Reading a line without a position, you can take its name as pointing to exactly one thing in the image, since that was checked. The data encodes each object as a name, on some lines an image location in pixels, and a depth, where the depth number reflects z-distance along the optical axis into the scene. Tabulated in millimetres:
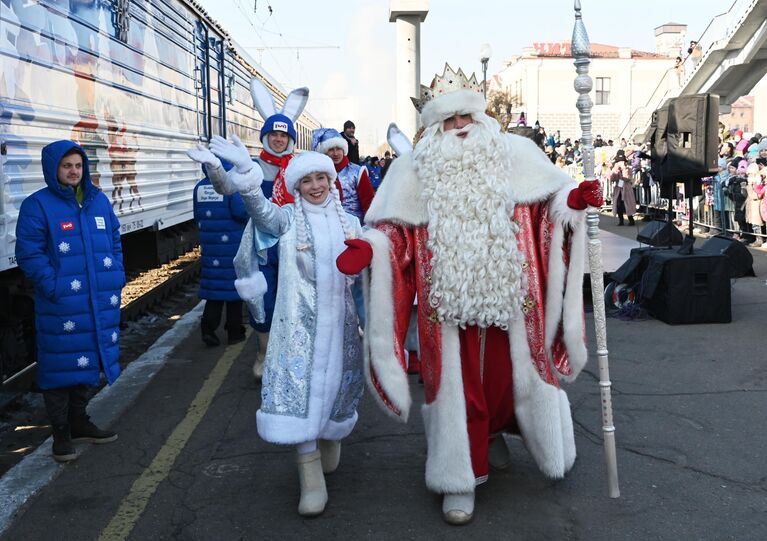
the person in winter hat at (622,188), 18266
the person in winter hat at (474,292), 3607
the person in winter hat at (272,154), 5578
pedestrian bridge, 24156
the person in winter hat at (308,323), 3734
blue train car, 5660
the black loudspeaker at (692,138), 8453
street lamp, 22562
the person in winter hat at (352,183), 7195
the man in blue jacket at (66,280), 4391
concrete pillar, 23938
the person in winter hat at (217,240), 7012
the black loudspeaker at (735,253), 8625
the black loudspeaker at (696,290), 7531
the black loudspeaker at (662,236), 9453
